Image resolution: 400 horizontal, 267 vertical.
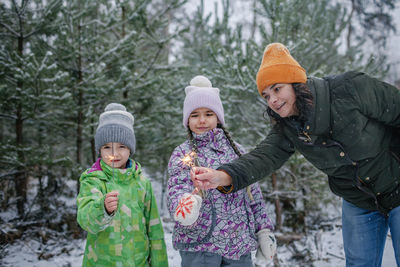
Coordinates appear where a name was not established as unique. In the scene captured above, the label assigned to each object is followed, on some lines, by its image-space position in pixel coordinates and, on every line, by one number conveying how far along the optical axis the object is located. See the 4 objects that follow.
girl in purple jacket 1.86
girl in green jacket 1.83
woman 1.82
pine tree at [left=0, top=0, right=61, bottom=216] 3.97
